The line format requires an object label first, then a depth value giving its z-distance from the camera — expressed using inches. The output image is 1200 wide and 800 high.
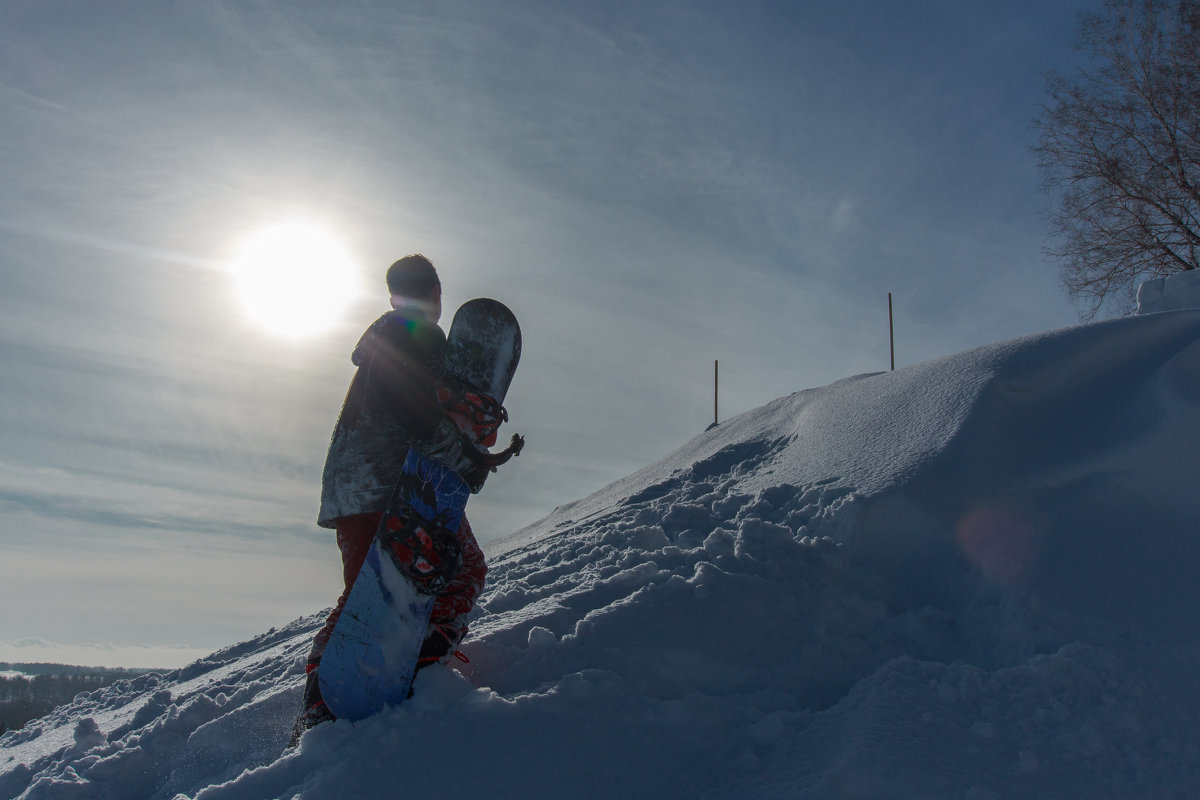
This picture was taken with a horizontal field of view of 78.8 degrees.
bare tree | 558.6
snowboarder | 117.3
